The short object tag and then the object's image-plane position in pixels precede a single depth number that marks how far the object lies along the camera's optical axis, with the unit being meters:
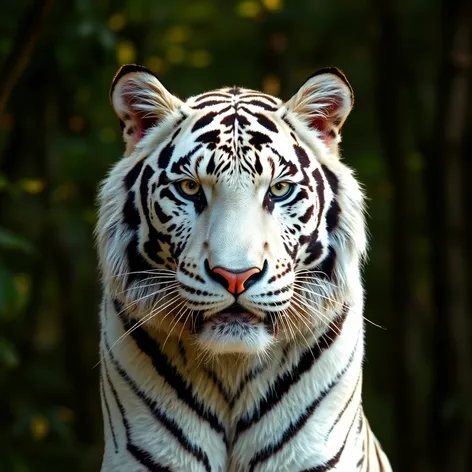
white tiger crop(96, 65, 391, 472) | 8.91
